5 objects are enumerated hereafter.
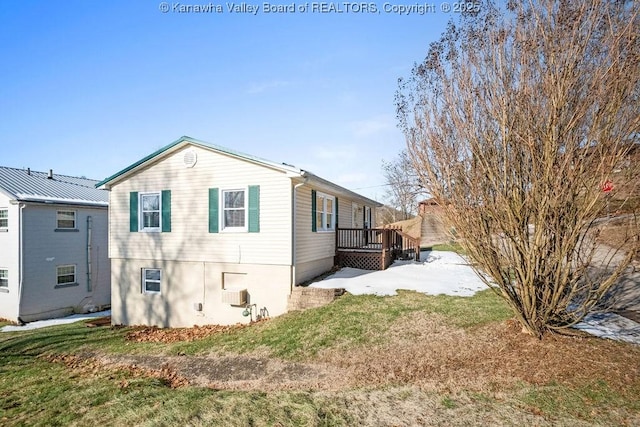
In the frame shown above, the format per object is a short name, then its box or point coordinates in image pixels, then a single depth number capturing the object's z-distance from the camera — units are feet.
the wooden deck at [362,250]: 43.32
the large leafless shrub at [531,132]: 15.53
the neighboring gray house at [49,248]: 49.08
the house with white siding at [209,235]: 33.55
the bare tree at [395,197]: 116.02
